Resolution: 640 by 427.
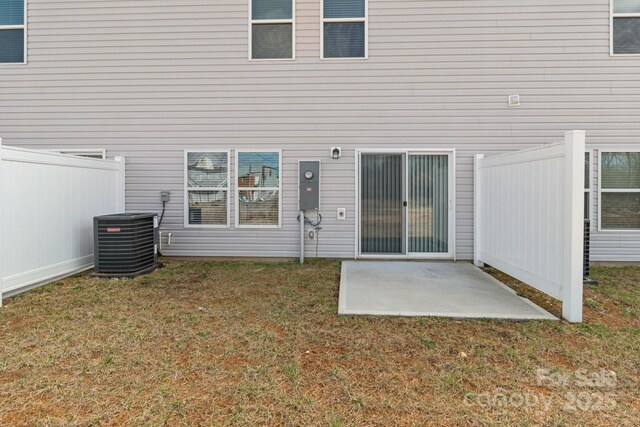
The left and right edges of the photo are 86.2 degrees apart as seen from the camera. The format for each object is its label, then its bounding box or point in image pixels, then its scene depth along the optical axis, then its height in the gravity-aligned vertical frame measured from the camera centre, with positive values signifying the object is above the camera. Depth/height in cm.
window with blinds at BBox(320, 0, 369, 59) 643 +341
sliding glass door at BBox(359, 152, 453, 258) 654 +17
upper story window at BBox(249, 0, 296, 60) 650 +344
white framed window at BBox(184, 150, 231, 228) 665 +38
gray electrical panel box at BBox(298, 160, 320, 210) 640 +47
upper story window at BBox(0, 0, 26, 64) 668 +347
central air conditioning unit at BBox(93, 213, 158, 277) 534 -57
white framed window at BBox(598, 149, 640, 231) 623 +44
